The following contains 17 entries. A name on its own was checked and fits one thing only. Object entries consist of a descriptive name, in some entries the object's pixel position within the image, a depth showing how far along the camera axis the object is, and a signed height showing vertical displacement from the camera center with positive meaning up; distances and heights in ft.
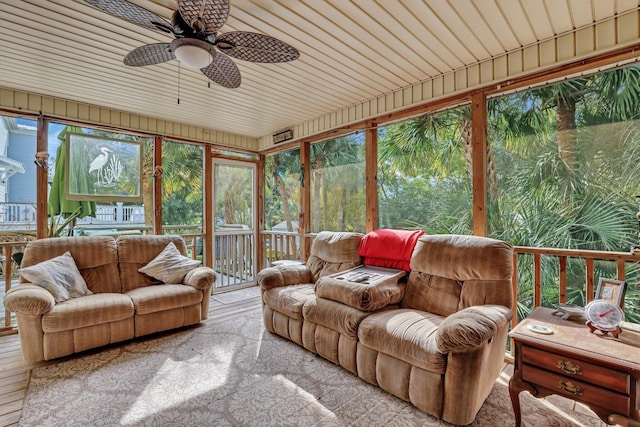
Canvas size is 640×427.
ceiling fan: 5.16 +3.63
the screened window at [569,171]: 7.47 +1.11
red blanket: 9.23 -1.12
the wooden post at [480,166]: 9.21 +1.45
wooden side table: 4.58 -2.65
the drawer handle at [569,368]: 4.95 -2.68
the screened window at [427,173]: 10.14 +1.48
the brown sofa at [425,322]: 5.76 -2.65
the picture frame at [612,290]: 5.67 -1.60
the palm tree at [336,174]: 13.29 +1.95
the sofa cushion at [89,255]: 10.12 -1.28
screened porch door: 16.83 -0.43
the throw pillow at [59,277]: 8.93 -1.80
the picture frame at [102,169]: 12.50 +2.24
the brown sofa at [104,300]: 8.25 -2.62
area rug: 6.11 -4.20
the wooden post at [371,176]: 12.14 +1.59
